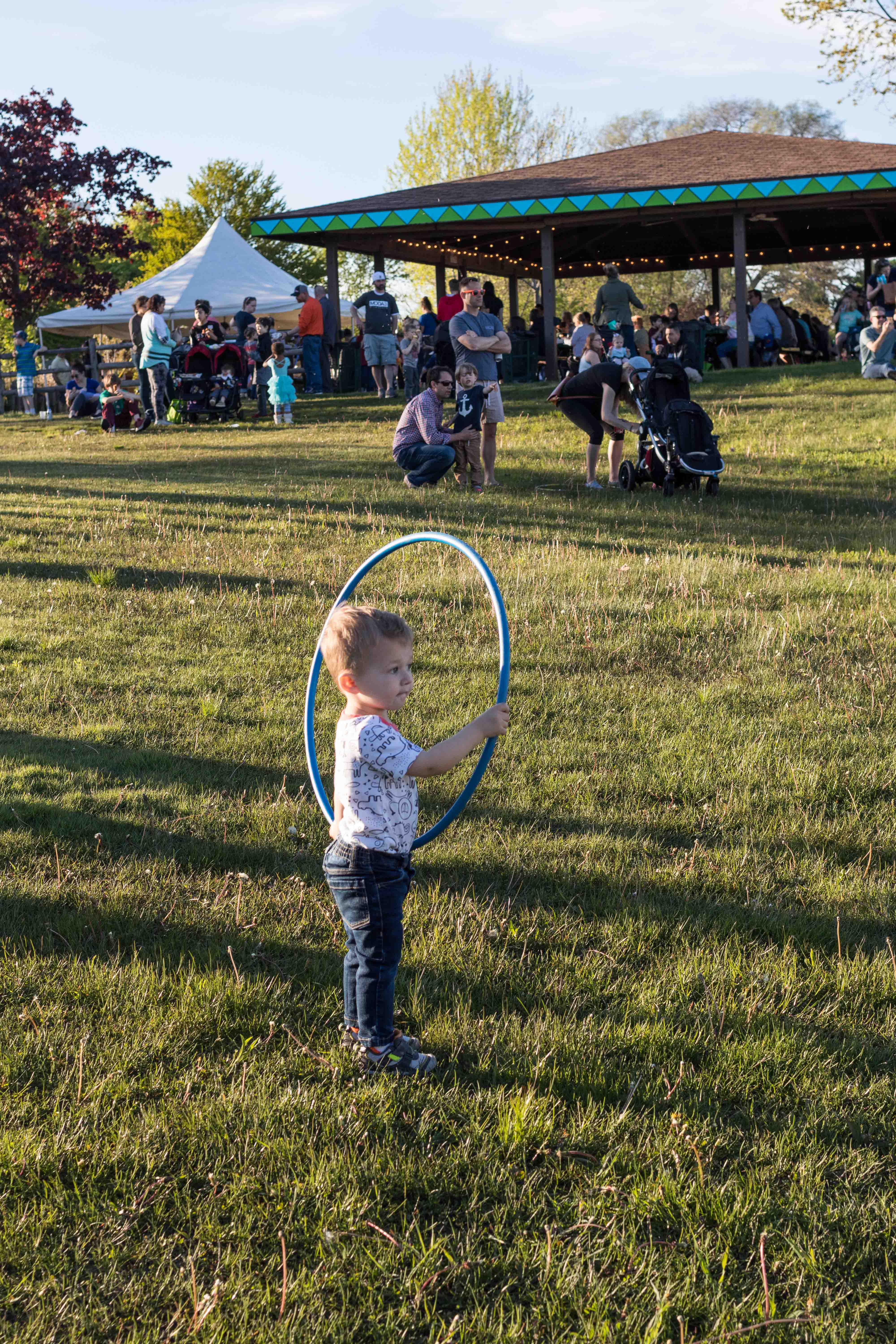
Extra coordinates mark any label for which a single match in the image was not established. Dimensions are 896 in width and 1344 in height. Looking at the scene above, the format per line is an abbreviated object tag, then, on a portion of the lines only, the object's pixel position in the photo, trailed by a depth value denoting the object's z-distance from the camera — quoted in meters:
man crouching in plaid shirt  11.97
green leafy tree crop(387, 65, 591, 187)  51.41
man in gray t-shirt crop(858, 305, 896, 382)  18.77
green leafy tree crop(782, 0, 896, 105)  29.66
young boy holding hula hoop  3.32
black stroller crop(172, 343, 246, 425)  20.69
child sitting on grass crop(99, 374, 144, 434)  21.22
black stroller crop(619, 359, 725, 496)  12.38
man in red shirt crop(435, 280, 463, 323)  19.52
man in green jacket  19.41
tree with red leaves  31.59
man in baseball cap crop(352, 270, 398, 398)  19.55
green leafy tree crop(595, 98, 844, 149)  64.31
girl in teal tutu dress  19.98
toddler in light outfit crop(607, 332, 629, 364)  17.03
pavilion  22.80
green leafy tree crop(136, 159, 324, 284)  59.69
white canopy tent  29.56
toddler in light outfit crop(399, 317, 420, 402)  21.02
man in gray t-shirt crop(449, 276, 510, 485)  12.45
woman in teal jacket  19.34
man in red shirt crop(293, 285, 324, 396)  22.64
